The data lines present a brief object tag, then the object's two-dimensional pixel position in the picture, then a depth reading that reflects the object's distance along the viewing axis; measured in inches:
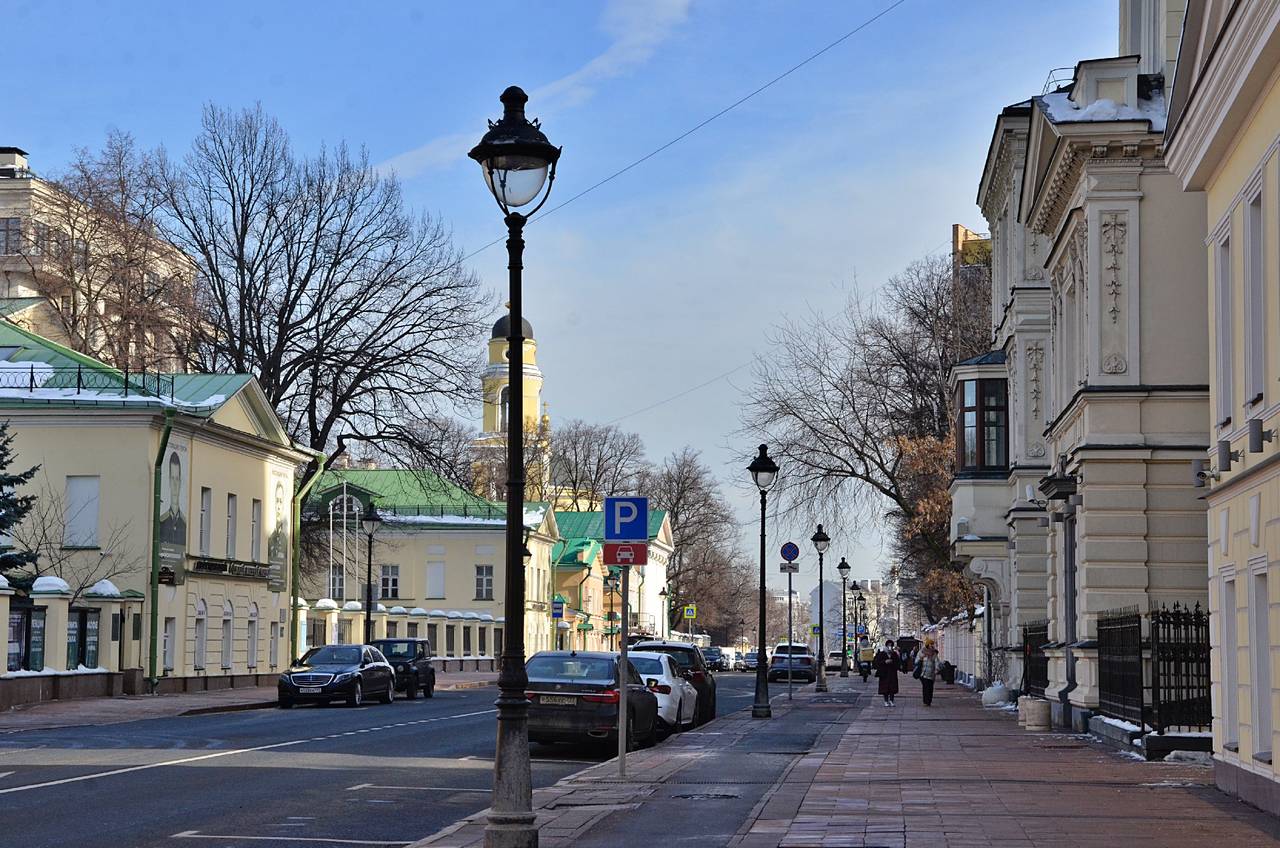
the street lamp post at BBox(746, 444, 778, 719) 1339.8
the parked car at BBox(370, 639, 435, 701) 1795.0
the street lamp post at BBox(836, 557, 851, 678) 2590.3
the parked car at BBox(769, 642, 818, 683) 2802.7
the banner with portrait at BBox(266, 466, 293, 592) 2154.3
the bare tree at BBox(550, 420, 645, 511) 4451.3
